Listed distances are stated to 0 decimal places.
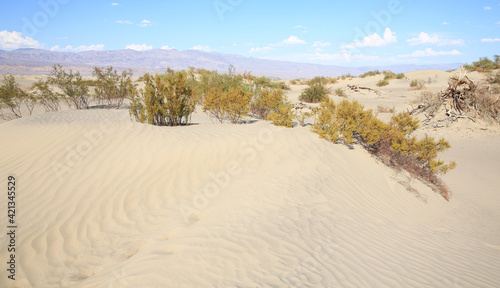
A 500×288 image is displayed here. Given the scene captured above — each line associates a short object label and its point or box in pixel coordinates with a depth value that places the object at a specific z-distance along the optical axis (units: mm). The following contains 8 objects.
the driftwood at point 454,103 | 10859
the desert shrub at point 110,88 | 11727
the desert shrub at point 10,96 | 10617
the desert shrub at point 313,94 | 16359
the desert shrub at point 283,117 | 7857
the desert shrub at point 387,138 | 6395
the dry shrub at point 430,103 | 11773
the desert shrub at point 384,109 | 13199
